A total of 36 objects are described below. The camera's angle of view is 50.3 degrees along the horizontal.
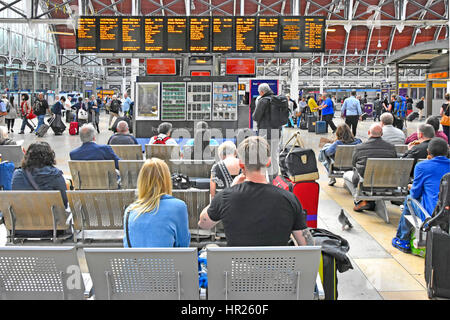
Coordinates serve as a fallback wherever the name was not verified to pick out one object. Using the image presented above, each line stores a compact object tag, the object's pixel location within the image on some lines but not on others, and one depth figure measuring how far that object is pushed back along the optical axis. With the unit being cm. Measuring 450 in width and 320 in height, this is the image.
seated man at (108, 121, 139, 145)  884
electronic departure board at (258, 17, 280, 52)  1541
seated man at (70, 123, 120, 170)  691
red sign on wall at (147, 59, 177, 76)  1678
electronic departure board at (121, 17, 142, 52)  1535
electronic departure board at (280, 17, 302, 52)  1554
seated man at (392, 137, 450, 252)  512
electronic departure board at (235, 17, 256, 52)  1539
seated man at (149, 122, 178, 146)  855
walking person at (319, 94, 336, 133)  2028
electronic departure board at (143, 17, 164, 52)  1527
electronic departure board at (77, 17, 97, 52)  1539
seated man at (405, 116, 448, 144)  812
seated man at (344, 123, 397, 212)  718
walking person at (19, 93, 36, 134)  2045
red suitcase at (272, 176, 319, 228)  593
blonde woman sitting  316
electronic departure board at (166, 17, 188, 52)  1517
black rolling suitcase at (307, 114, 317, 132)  2263
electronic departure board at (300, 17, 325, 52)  1555
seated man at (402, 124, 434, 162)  659
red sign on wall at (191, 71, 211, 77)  1681
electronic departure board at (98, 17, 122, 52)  1536
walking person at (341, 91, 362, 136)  1697
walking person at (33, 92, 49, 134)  1970
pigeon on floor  645
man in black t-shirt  313
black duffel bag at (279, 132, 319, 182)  586
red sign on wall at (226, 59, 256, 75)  1689
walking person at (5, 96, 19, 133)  2009
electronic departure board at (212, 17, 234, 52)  1529
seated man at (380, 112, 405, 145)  886
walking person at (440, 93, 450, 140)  1294
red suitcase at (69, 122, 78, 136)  2054
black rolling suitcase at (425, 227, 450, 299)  407
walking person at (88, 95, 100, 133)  2303
